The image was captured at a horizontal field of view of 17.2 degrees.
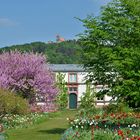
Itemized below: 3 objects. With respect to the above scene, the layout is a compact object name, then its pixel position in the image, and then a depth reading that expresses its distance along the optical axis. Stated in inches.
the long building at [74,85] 3161.9
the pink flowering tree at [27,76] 1553.9
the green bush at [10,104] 1135.0
